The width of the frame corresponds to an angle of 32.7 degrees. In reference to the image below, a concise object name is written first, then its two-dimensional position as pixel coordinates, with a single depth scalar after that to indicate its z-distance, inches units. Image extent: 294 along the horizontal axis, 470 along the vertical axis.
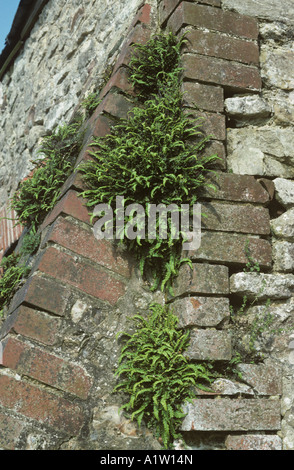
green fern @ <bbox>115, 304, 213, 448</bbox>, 77.5
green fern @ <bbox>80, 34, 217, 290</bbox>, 87.5
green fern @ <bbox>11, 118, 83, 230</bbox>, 104.8
